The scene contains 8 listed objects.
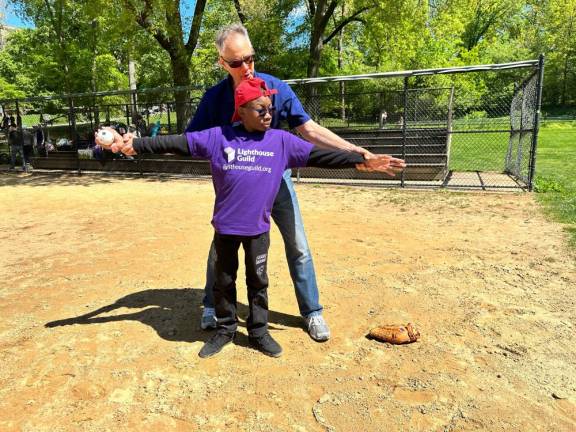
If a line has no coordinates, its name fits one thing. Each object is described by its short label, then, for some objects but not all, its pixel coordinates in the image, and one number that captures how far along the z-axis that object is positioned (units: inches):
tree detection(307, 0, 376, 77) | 721.0
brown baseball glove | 128.9
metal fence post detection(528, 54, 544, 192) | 337.4
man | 114.7
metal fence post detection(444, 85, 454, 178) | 449.5
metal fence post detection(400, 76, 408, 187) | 385.1
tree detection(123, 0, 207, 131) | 526.3
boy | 109.0
